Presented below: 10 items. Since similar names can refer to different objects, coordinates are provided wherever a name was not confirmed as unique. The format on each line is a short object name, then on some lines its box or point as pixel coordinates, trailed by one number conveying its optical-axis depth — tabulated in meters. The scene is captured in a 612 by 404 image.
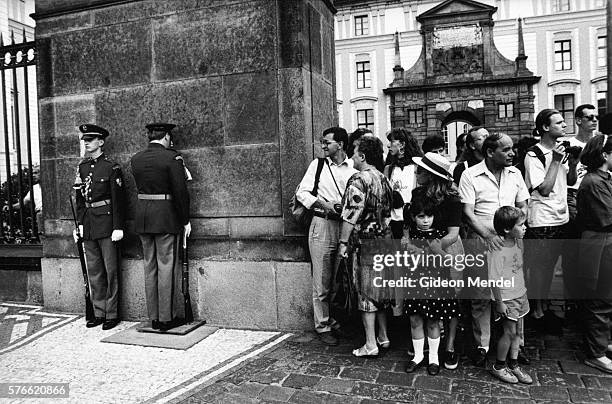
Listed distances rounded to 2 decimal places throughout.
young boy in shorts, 3.95
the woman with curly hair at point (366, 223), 4.35
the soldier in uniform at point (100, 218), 5.67
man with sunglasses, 4.80
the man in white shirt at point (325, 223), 4.96
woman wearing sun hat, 4.09
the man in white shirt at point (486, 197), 4.19
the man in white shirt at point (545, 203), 4.73
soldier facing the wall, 5.23
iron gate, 6.55
